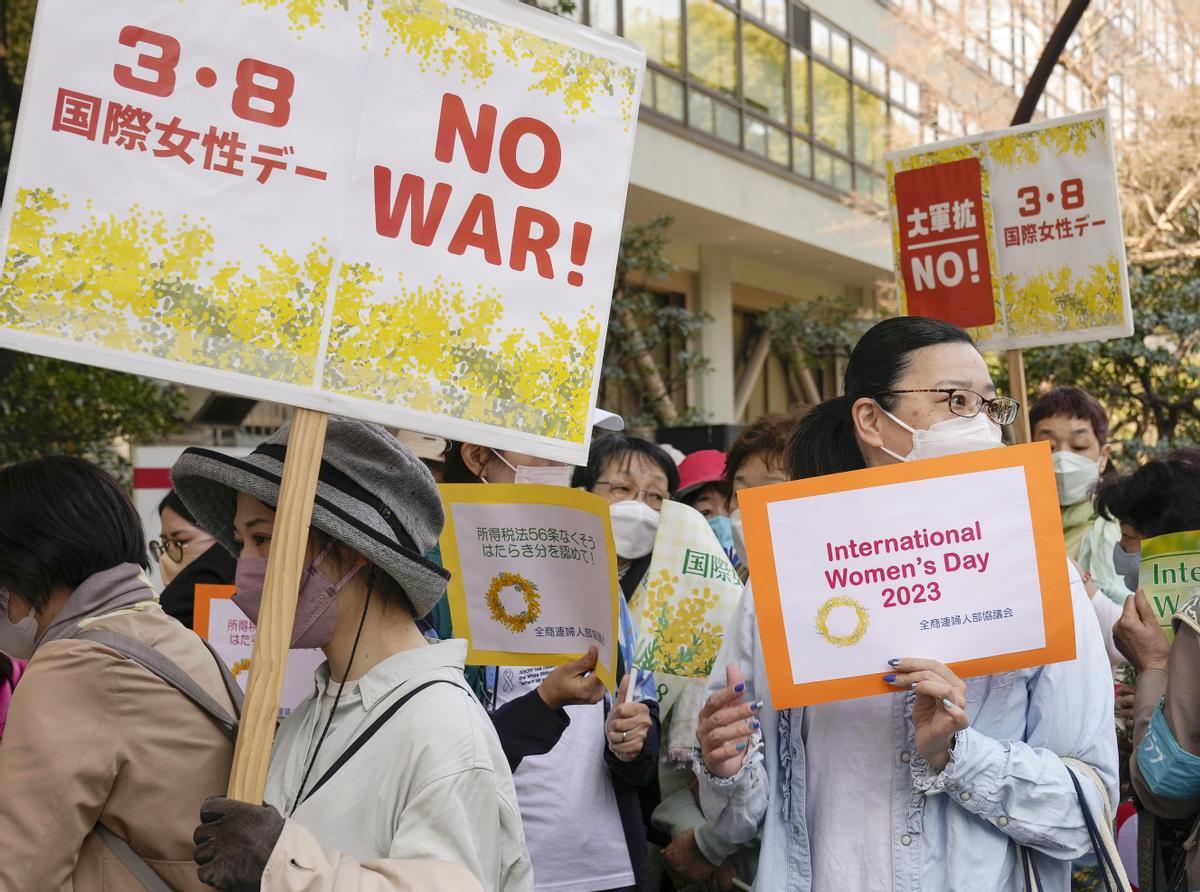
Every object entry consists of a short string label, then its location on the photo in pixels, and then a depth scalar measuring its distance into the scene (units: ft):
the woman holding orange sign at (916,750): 8.13
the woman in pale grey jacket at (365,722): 6.75
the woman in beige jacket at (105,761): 7.18
